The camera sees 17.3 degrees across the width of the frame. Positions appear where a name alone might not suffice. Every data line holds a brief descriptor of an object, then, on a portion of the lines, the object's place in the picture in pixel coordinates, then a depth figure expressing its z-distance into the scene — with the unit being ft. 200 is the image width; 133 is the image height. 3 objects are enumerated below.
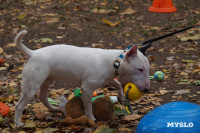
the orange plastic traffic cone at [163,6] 53.80
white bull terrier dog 22.12
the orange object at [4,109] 24.43
